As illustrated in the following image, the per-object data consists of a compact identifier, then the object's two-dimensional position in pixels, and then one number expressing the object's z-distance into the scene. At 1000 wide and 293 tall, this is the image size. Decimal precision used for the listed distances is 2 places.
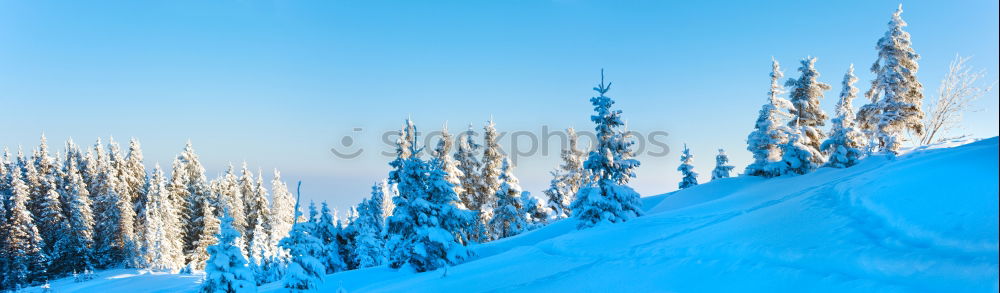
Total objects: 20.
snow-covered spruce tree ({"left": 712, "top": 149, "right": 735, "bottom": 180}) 33.50
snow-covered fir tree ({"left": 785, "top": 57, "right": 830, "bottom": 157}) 30.33
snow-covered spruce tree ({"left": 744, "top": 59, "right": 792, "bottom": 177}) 25.14
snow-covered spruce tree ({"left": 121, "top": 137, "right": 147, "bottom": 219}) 57.03
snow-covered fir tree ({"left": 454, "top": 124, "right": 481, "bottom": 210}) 37.16
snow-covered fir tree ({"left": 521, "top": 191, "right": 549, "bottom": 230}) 33.66
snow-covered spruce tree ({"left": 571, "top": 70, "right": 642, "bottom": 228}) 20.58
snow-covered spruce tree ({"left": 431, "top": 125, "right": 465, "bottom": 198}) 32.94
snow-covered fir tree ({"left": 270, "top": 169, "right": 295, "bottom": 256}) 57.46
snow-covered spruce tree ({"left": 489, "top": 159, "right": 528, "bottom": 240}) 32.81
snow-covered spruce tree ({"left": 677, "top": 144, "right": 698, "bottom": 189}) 33.66
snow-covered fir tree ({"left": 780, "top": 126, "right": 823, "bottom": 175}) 22.44
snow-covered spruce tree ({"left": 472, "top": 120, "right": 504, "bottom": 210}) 36.94
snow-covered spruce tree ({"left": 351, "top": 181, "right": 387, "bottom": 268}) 27.78
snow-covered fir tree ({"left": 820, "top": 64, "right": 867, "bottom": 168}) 21.44
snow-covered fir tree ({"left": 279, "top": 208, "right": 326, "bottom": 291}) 13.62
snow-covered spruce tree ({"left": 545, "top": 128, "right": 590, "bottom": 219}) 39.06
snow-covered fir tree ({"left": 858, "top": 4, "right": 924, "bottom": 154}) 26.41
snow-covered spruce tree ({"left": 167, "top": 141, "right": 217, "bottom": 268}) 56.34
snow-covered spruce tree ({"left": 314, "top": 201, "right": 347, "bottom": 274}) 28.52
